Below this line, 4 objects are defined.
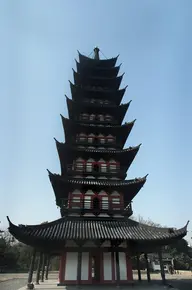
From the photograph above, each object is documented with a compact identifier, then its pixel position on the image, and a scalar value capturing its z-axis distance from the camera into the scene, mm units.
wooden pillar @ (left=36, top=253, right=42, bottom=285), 14989
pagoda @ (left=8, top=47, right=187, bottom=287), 14109
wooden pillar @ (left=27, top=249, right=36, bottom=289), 13438
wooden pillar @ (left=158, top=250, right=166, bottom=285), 14009
